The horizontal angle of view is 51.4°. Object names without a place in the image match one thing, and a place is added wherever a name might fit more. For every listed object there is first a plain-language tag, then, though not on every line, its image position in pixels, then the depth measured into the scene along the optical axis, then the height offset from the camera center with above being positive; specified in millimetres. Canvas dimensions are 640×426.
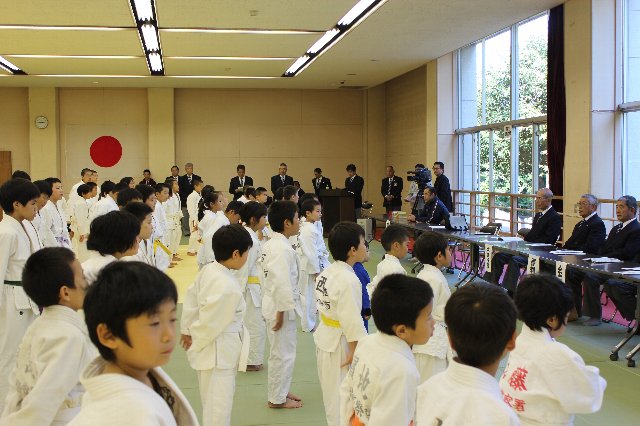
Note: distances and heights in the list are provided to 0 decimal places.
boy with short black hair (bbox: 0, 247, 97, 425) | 2223 -561
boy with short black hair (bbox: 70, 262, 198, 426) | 1495 -347
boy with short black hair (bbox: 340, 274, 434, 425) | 2354 -617
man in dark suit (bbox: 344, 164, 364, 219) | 15938 -62
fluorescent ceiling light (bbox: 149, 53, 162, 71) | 12388 +2437
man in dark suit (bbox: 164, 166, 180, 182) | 16270 +341
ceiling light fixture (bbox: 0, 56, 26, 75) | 13030 +2480
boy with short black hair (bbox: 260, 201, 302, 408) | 4551 -903
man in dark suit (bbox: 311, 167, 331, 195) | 16672 +66
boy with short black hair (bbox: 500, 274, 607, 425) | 2414 -694
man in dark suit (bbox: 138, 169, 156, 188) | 16422 +192
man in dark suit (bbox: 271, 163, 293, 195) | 16406 +124
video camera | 11586 +100
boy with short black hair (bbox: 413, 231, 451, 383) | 3793 -693
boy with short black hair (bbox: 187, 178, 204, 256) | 12069 -583
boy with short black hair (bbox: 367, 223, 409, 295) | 4212 -413
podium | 15141 -516
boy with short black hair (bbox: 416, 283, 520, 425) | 1818 -520
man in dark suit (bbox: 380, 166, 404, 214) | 15148 -136
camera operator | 12141 -100
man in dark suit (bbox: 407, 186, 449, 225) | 10859 -448
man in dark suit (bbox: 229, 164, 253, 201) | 16328 +85
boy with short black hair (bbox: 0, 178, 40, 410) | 3998 -664
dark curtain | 9648 +1126
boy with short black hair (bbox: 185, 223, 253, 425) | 3539 -769
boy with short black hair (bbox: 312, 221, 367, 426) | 3441 -674
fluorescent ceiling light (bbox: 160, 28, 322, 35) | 10117 +2364
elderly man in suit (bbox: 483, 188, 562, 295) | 8094 -656
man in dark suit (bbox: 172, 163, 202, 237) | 16344 +45
